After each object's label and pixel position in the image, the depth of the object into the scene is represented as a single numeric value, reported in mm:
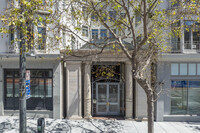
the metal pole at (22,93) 6340
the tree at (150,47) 6375
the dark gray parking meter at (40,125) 6680
